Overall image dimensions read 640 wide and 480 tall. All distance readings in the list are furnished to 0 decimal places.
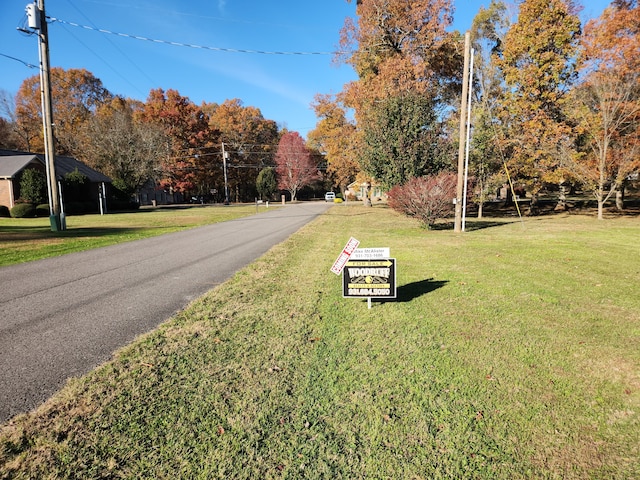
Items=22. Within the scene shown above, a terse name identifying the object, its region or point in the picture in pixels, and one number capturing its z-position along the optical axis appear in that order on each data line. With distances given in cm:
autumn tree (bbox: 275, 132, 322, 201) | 5647
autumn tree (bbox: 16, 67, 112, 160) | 4794
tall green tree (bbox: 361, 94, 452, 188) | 1814
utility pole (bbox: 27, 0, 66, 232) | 1505
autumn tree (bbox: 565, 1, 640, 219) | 1964
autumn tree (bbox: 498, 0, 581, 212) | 2145
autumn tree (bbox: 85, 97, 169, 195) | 3559
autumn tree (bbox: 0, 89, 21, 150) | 4762
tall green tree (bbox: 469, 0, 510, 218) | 2172
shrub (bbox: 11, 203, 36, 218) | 2497
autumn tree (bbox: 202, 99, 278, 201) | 6038
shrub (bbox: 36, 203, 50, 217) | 2614
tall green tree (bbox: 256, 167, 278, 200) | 5738
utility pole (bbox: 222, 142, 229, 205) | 5181
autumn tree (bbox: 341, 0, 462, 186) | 2372
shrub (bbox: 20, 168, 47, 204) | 2688
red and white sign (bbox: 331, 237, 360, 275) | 523
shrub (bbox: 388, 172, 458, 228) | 1477
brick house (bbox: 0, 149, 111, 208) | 2769
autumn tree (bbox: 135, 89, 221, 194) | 4809
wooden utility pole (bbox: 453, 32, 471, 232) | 1396
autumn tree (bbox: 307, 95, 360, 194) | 3003
